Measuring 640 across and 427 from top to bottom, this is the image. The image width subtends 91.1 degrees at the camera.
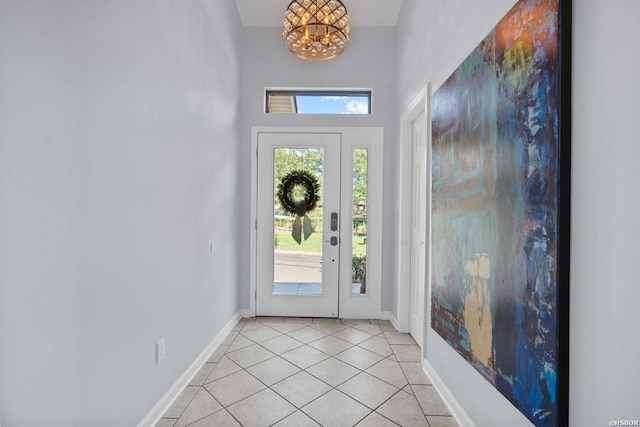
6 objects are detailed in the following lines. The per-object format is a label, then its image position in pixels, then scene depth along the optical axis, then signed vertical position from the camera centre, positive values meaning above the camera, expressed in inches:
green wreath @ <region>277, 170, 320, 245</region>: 140.7 +7.0
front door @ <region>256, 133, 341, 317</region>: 140.6 -5.5
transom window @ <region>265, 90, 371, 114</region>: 142.5 +50.8
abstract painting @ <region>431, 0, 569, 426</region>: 40.6 +0.7
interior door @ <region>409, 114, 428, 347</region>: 111.2 -4.2
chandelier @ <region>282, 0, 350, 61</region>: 104.0 +63.1
